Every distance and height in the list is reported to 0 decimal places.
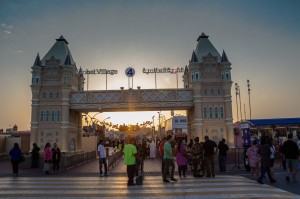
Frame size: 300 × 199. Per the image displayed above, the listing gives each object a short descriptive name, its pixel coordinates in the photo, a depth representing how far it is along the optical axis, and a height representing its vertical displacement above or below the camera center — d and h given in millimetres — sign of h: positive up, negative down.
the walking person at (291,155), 12023 -977
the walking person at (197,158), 13719 -1197
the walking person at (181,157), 13797 -1143
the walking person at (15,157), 15664 -1174
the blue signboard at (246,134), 17484 -69
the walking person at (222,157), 16009 -1363
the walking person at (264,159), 11500 -1085
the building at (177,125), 46312 +1437
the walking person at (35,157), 19703 -1522
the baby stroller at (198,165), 13711 -1561
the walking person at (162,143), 16752 -586
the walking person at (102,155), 15273 -1103
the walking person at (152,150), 28000 -1647
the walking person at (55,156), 18109 -1348
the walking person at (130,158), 11453 -973
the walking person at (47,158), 16484 -1340
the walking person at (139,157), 14216 -1197
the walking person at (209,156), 13673 -1108
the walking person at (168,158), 12373 -1070
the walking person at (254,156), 12535 -1058
